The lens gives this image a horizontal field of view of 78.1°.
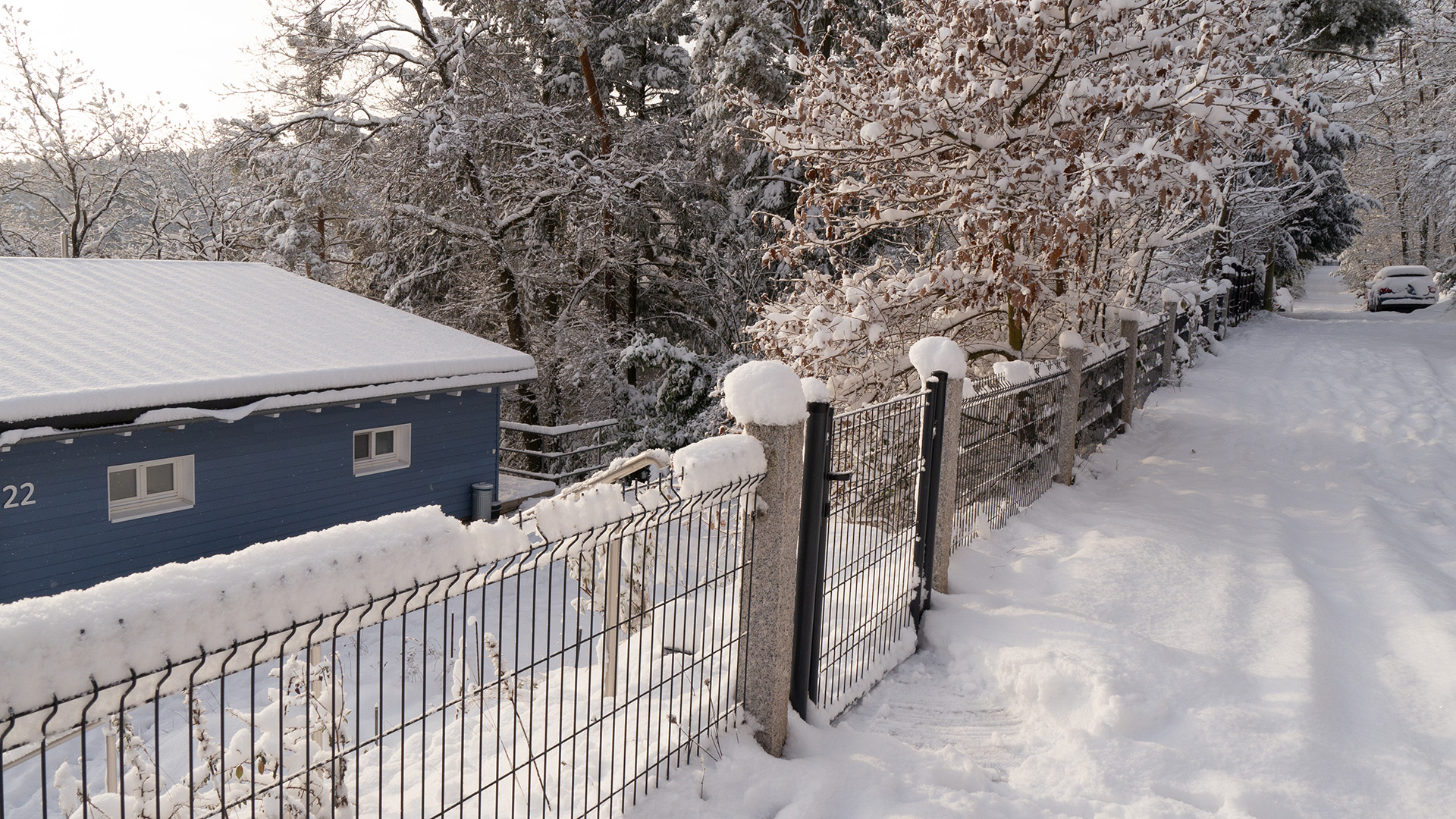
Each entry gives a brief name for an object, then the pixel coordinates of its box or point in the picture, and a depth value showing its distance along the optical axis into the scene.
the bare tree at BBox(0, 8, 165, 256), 22.33
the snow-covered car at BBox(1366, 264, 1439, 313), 27.02
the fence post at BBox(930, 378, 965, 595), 5.44
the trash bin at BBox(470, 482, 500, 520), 13.66
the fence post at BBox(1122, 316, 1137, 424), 10.73
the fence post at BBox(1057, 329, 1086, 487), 8.14
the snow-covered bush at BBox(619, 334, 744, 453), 16.91
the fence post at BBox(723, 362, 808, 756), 3.67
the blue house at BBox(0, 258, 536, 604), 8.55
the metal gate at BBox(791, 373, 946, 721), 4.03
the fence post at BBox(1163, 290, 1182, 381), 12.98
